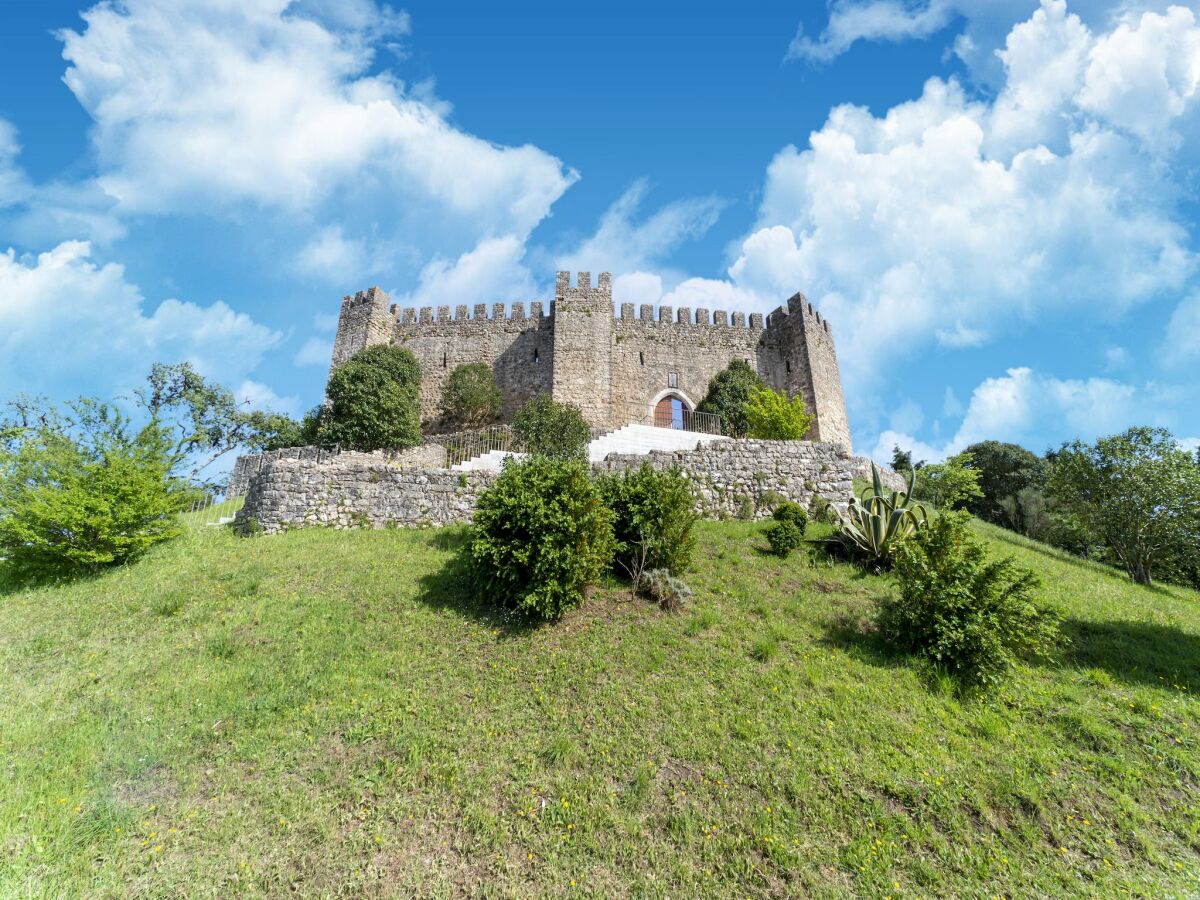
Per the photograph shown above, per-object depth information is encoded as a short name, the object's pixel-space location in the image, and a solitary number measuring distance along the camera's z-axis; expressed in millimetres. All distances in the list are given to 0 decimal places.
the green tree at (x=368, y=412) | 23609
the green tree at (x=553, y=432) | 16281
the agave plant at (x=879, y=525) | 10195
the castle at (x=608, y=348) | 27766
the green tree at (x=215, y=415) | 31953
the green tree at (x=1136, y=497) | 15539
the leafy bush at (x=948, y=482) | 20922
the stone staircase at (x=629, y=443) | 16391
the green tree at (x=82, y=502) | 10625
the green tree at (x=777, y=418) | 19688
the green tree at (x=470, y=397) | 28047
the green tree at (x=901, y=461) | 32881
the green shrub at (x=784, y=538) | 10742
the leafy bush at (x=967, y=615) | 6723
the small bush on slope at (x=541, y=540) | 8172
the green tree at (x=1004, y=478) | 30641
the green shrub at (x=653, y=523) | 9484
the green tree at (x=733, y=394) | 26453
